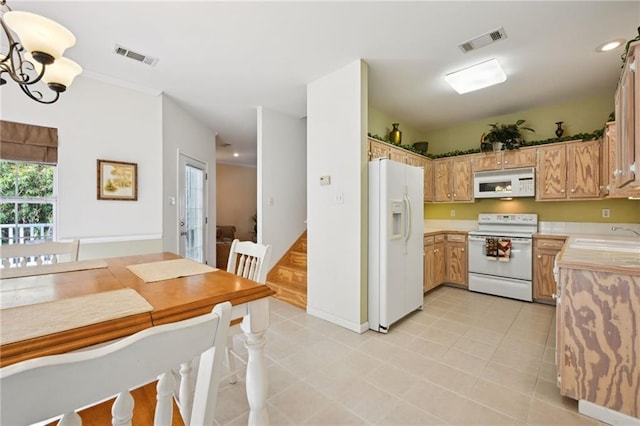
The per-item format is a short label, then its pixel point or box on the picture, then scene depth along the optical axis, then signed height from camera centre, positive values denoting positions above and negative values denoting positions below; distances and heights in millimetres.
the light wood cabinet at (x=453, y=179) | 4391 +537
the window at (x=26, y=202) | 2564 +99
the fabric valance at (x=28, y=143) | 2490 +666
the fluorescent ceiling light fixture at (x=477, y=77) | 2846 +1488
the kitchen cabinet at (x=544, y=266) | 3449 -711
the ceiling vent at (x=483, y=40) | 2330 +1526
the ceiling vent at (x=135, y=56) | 2556 +1535
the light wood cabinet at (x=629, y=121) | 1512 +545
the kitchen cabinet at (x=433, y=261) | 3887 -746
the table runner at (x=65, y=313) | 788 -344
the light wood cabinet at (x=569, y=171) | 3393 +523
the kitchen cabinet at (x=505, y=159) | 3832 +768
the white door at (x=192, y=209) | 4109 +50
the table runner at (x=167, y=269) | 1437 -336
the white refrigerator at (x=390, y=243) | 2783 -337
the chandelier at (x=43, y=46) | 1298 +864
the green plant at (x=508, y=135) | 3947 +1126
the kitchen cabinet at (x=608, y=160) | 2899 +570
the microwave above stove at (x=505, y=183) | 3812 +410
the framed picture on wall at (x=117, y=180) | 3059 +367
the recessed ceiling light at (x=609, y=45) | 2418 +1512
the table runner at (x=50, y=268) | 1463 -331
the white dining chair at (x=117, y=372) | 413 -289
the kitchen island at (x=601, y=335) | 1542 -745
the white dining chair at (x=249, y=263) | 1787 -365
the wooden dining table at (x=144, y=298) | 780 -352
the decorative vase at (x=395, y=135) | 3949 +1109
